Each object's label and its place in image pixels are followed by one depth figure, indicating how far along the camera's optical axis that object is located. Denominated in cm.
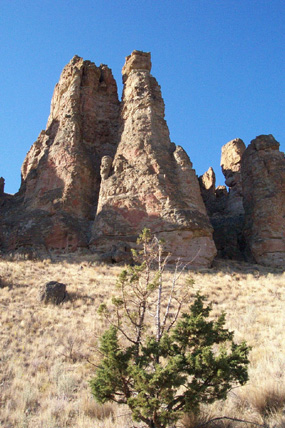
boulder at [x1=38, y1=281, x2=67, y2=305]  1354
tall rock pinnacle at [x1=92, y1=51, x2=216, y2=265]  2281
